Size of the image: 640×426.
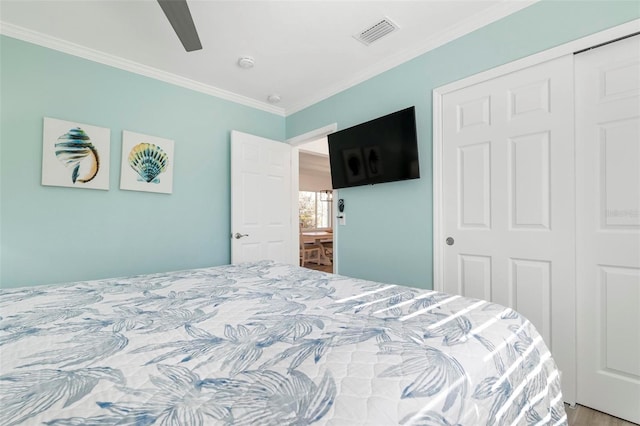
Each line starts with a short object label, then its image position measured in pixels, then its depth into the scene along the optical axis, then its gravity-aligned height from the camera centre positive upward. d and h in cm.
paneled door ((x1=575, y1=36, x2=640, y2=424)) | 153 -3
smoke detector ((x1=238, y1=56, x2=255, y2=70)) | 255 +140
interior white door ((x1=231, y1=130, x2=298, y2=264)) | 317 +20
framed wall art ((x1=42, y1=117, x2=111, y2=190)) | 225 +50
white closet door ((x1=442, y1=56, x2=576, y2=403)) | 172 +15
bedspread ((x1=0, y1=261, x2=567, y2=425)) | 59 -38
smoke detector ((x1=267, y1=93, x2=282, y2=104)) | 334 +141
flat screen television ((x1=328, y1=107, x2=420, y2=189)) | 235 +61
